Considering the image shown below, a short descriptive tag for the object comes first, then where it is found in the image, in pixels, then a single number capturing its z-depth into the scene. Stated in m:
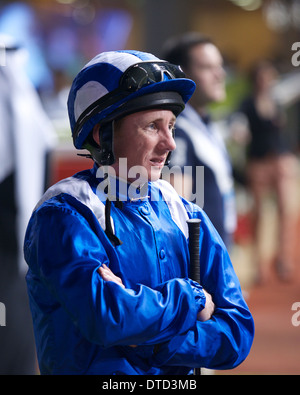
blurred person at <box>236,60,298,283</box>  11.70
